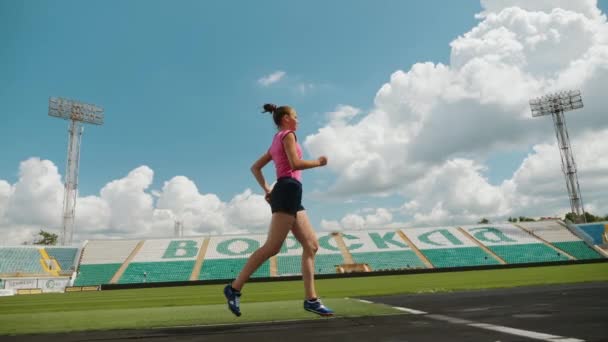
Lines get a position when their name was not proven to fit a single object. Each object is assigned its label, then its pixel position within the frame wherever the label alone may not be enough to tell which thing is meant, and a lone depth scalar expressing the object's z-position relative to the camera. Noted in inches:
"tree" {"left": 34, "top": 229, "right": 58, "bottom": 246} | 2694.4
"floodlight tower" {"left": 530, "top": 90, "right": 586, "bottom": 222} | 1706.4
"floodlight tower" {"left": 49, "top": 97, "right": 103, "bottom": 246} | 1571.1
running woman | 154.9
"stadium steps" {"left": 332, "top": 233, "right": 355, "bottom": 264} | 1557.6
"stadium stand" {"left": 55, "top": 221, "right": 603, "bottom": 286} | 1471.5
